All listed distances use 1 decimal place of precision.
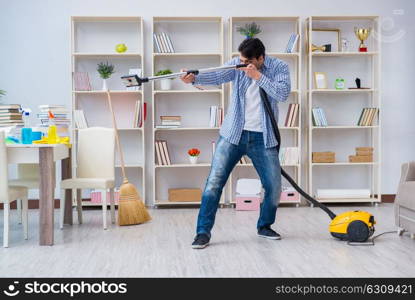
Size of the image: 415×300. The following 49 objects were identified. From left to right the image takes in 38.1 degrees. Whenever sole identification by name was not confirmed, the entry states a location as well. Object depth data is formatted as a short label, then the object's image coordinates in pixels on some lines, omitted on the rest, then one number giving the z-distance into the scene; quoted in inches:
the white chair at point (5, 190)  163.5
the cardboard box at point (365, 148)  257.1
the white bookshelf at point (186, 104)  261.6
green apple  251.3
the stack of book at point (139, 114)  249.9
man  162.7
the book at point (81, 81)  249.8
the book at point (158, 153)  252.4
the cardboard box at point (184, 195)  252.8
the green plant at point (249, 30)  253.6
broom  203.0
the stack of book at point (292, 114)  255.8
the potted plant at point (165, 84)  251.9
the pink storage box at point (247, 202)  246.1
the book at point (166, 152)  252.2
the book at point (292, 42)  254.4
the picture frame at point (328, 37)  262.4
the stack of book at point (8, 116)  193.5
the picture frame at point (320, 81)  257.8
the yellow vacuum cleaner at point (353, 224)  163.3
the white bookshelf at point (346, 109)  265.0
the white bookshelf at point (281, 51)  262.1
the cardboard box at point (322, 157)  254.7
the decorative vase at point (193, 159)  254.2
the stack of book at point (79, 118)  249.3
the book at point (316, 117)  254.8
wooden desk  168.6
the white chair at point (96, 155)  208.8
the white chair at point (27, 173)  212.0
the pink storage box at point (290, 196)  253.6
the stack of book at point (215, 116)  254.1
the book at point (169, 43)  251.4
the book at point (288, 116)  256.7
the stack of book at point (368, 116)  256.8
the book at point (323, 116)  254.5
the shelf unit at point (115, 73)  258.8
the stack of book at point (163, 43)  251.3
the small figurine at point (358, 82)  255.8
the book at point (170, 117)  251.8
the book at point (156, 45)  250.8
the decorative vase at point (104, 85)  250.7
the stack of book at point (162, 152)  252.3
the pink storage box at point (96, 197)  249.8
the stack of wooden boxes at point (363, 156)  257.0
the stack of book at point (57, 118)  210.8
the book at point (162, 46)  251.4
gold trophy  257.3
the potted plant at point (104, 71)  251.3
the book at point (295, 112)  255.7
